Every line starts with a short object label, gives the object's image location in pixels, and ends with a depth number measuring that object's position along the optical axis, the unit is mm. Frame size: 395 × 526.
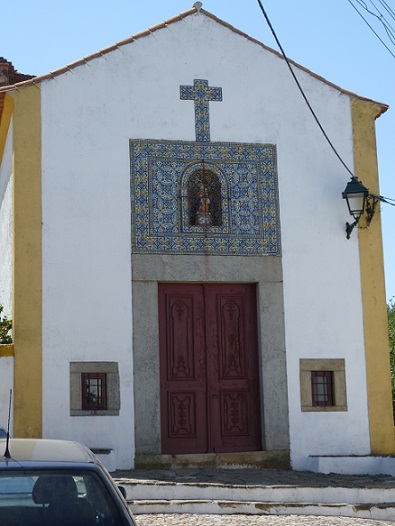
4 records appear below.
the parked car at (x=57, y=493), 3979
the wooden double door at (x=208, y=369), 11391
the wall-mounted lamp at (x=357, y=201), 11711
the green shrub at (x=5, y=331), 11164
